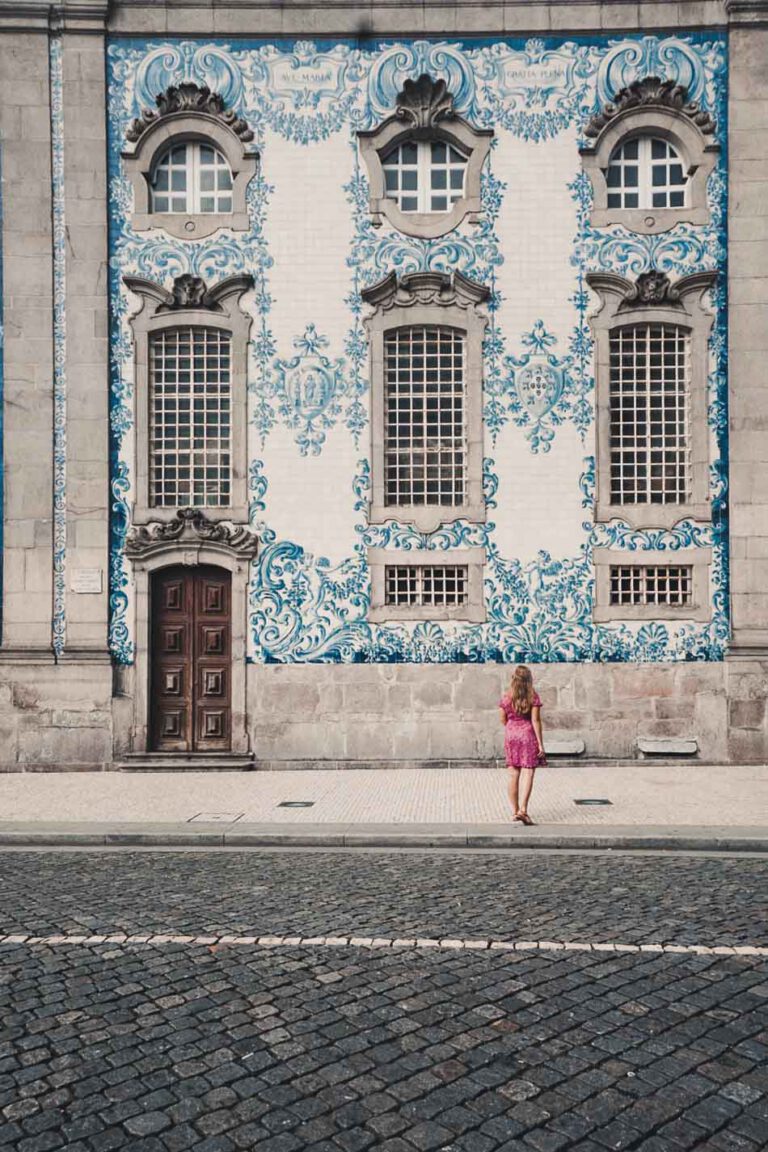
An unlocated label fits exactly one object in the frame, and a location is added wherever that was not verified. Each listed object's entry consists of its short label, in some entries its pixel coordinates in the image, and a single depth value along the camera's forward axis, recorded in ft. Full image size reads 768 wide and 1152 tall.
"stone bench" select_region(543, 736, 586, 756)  46.16
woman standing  33.22
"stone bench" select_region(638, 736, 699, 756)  46.19
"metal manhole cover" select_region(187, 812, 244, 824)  33.37
